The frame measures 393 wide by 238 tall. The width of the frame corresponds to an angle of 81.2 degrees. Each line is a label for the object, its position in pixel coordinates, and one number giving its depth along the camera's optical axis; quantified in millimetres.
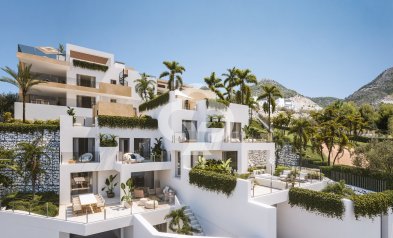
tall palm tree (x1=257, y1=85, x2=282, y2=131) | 33862
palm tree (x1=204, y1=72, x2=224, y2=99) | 41781
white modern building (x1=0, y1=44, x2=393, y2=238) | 15016
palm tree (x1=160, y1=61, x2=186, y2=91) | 37797
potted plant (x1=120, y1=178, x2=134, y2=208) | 18062
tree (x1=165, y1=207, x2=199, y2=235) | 15734
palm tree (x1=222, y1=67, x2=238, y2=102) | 39750
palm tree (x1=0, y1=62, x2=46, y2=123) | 24828
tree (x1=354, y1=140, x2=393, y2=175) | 24094
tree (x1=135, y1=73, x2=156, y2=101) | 37906
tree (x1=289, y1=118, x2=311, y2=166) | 31125
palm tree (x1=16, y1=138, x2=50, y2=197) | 18859
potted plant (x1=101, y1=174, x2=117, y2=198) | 20719
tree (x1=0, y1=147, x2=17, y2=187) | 18750
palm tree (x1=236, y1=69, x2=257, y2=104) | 35906
